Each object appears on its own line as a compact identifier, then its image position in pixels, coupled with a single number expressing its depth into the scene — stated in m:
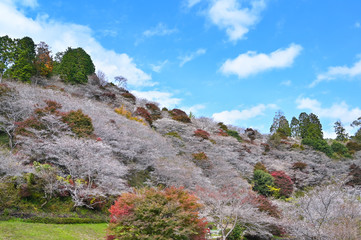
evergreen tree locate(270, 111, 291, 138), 53.38
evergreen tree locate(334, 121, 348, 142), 53.86
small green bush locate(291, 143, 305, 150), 40.75
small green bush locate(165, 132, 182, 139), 28.45
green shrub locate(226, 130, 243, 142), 43.19
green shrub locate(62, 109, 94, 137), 17.45
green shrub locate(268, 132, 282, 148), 42.50
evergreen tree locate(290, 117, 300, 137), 54.75
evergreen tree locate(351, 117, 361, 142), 48.47
